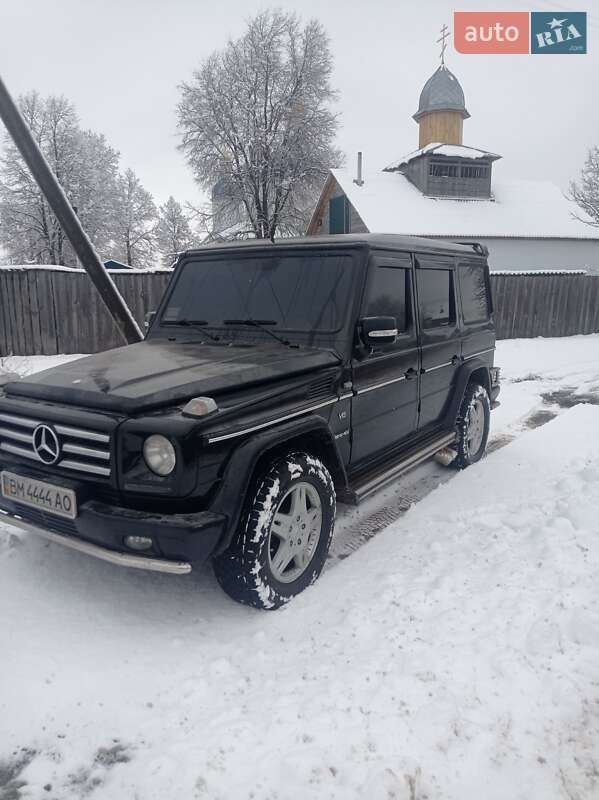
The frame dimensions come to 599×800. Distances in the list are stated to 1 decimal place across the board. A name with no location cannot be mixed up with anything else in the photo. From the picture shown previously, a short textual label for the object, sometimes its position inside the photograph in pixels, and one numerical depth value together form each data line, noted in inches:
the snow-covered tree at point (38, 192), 1284.4
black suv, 108.7
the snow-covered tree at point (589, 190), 1295.5
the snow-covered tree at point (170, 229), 2152.4
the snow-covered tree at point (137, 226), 1754.4
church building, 1091.3
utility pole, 226.4
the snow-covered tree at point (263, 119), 1159.6
